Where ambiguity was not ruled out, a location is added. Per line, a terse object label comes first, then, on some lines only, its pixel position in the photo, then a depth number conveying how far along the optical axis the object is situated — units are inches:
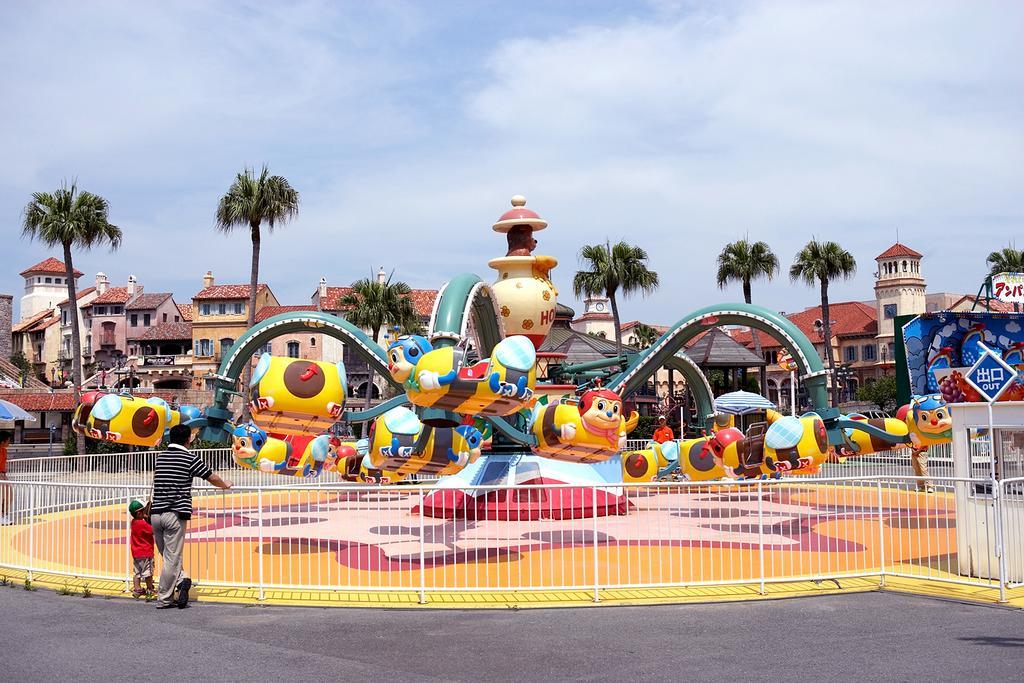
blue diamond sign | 868.1
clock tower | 4074.8
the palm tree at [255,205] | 1766.7
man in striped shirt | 395.9
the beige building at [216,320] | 3154.5
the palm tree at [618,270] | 2110.0
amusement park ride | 495.5
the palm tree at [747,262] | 2330.2
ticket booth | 419.2
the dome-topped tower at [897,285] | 3516.2
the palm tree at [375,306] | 2377.0
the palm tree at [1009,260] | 2179.0
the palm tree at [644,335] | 3131.6
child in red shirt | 418.3
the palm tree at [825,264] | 2479.1
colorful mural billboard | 1316.4
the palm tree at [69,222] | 1619.1
